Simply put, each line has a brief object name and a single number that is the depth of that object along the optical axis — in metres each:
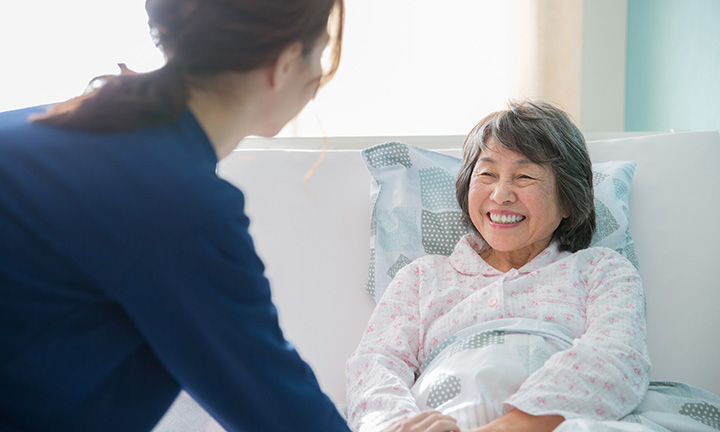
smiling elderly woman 0.99
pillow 1.39
